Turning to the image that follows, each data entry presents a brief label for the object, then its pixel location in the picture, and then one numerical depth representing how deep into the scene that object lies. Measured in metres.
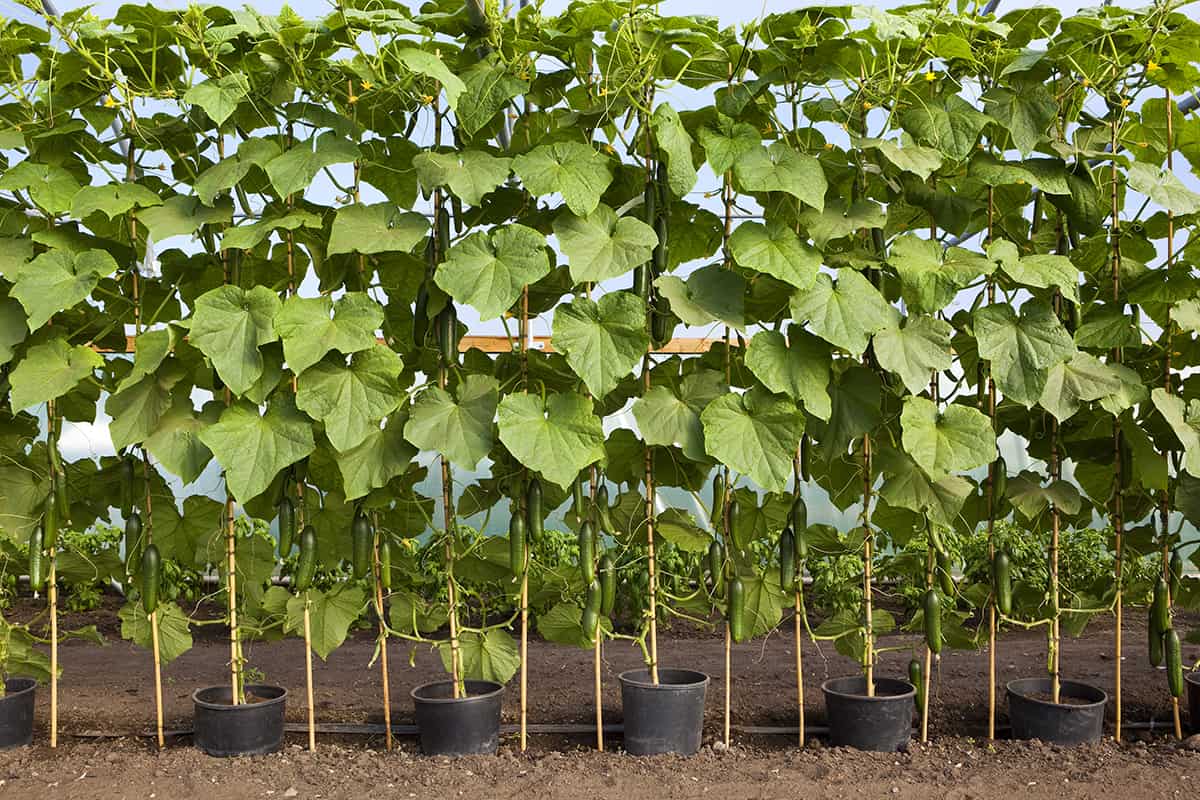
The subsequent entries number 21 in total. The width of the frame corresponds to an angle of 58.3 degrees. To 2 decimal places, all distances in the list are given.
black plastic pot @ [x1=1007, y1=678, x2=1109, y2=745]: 3.36
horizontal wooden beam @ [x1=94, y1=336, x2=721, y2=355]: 5.29
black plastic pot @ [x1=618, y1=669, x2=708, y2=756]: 3.23
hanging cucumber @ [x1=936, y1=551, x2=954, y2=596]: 3.19
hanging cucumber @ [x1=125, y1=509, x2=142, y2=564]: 3.26
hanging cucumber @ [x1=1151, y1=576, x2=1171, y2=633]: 3.29
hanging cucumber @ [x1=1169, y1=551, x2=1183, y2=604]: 3.39
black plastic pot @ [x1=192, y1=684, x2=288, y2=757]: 3.24
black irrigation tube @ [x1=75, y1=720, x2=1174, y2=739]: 3.54
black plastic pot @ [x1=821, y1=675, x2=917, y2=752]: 3.30
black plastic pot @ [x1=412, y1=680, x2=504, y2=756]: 3.22
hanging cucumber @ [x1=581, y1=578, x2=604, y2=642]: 3.13
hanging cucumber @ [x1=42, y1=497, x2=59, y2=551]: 3.24
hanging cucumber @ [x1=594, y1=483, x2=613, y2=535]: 3.24
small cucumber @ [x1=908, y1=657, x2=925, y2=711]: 3.41
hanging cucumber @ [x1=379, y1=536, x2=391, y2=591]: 3.16
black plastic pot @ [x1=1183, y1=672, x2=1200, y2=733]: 3.47
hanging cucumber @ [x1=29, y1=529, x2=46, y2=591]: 3.17
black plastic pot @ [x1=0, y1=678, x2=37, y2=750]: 3.35
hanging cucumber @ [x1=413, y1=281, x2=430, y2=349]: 3.09
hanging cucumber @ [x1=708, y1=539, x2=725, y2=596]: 3.13
